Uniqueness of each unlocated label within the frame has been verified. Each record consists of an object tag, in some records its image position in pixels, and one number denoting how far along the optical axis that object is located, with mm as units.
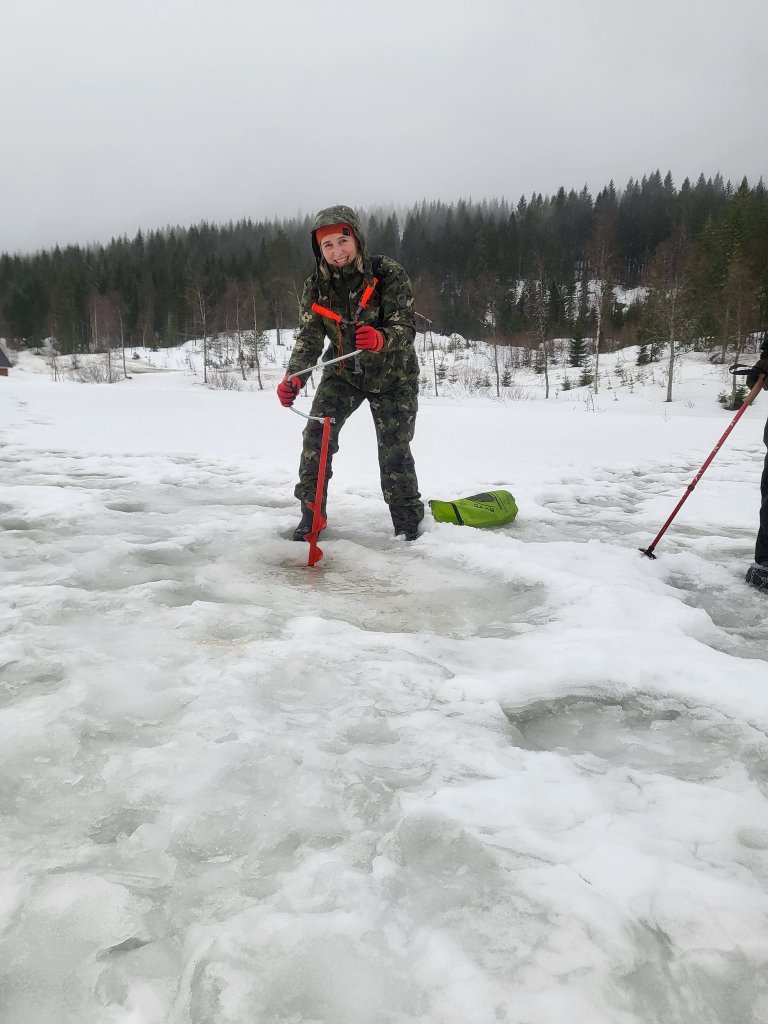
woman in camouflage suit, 3395
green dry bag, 4004
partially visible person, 2893
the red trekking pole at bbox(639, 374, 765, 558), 2978
